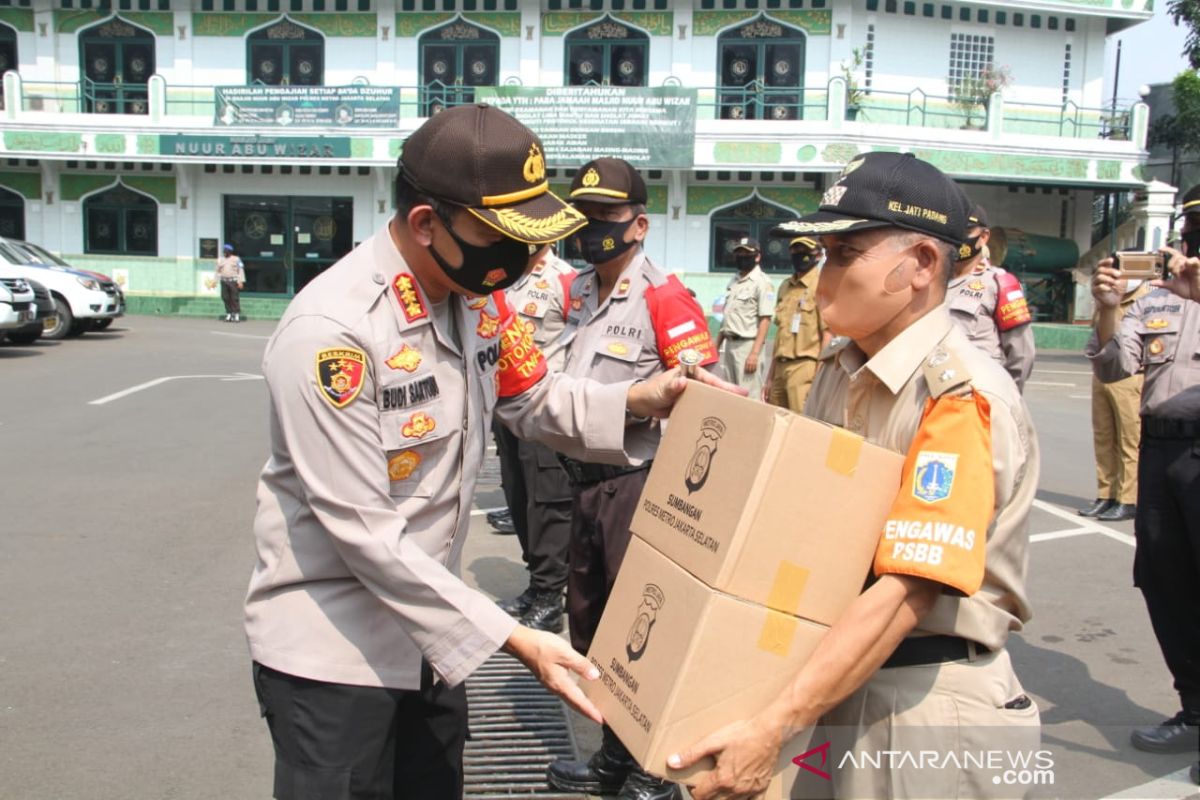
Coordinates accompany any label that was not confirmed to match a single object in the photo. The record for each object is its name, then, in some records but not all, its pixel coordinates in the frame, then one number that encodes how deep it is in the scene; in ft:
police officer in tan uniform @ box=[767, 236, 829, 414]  28.22
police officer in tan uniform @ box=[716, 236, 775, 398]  35.63
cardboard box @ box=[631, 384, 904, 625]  5.94
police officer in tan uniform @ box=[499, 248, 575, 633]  17.28
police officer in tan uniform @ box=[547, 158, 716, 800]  11.84
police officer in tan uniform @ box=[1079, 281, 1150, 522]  25.70
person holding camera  12.82
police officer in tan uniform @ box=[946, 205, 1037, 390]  20.22
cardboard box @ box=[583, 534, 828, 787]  5.98
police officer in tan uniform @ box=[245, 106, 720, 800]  6.50
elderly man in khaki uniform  5.97
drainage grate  12.11
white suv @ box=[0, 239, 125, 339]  57.41
